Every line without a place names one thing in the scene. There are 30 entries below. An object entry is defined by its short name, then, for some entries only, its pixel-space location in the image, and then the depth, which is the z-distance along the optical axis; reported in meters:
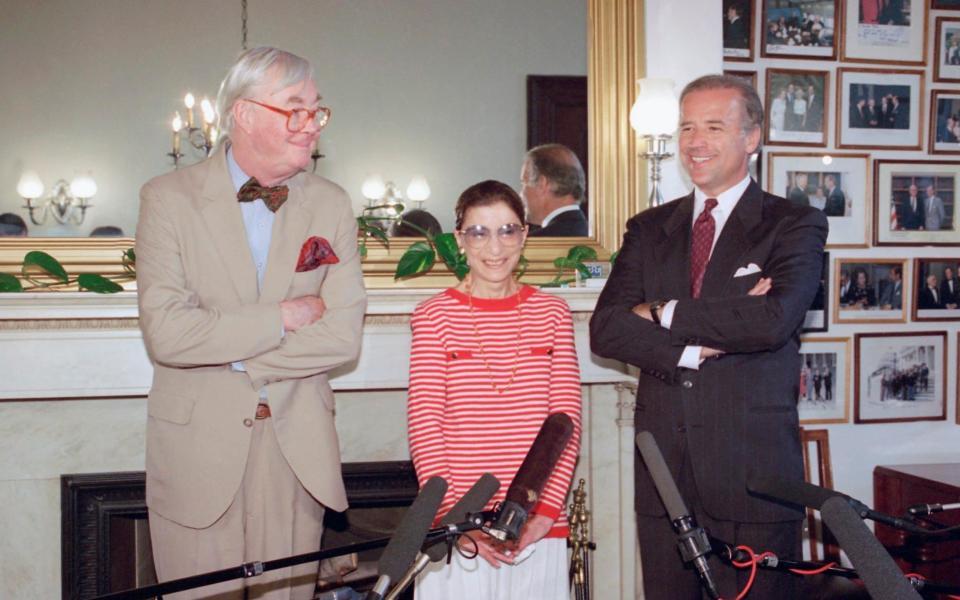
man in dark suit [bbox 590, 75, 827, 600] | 2.31
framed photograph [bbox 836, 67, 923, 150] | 4.04
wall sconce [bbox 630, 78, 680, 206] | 3.22
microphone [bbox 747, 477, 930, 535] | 1.15
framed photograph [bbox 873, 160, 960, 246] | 4.08
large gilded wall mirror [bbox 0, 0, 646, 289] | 3.44
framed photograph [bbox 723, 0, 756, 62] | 3.90
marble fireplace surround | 2.97
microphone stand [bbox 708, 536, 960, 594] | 1.25
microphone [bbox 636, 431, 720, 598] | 1.15
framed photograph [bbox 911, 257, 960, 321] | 4.13
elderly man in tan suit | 2.25
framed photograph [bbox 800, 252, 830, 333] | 3.99
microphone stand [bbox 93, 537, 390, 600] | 1.15
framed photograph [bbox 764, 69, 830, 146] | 3.96
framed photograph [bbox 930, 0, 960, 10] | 4.09
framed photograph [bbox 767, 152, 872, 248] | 3.98
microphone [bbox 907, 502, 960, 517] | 1.41
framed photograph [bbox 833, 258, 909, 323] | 4.06
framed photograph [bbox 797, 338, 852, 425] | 4.05
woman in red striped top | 2.25
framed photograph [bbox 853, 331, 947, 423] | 4.09
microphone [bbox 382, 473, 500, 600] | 1.07
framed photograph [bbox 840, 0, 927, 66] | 4.03
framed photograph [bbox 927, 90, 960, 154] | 4.11
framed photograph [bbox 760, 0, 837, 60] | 3.95
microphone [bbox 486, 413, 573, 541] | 1.11
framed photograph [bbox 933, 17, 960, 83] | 4.11
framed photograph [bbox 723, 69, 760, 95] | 3.92
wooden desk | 3.63
